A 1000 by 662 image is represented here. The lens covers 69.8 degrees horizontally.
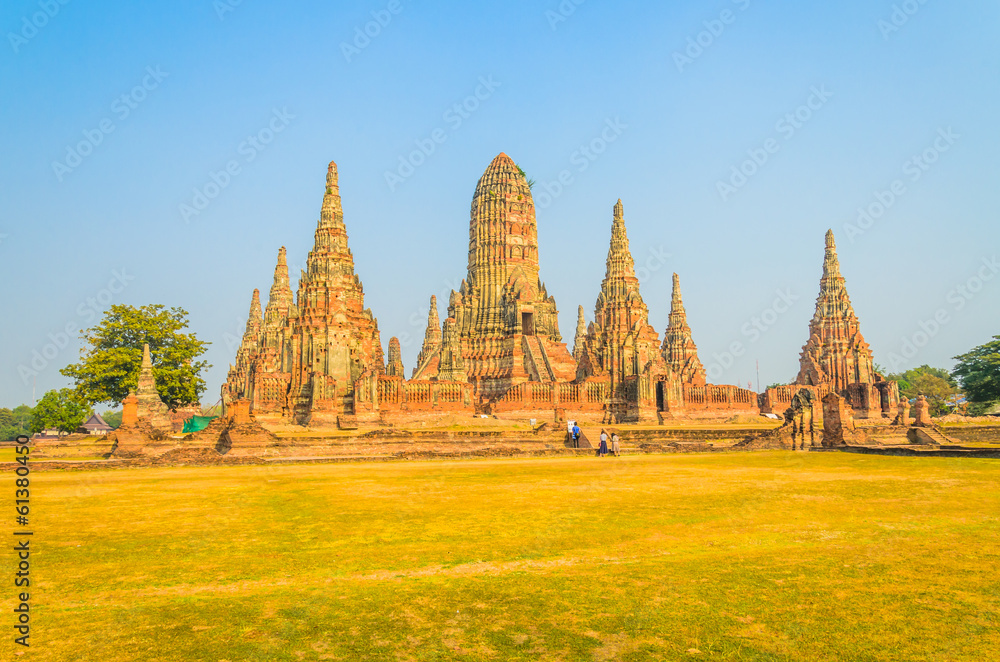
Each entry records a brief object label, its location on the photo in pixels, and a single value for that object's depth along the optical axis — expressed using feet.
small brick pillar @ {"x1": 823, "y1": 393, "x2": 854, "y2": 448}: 89.61
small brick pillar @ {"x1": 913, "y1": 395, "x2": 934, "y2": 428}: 106.21
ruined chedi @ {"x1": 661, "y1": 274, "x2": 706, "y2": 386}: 258.57
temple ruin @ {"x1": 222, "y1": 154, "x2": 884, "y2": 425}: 153.28
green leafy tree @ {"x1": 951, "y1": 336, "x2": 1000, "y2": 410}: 184.44
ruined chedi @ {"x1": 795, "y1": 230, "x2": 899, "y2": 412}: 218.59
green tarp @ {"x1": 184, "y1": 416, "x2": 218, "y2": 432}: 124.77
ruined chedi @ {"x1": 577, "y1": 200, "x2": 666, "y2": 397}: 171.73
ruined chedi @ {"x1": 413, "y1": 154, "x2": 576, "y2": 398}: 185.06
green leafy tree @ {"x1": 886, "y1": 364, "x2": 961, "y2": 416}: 255.09
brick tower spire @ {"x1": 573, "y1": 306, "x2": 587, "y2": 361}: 215.41
